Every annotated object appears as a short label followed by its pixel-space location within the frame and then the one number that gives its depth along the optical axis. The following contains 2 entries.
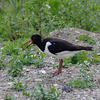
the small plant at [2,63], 10.98
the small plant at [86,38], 13.69
